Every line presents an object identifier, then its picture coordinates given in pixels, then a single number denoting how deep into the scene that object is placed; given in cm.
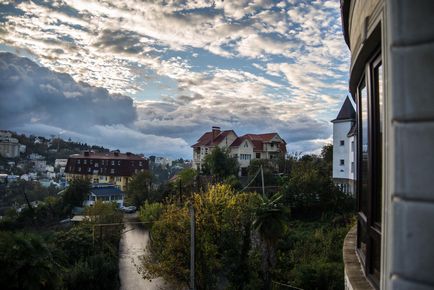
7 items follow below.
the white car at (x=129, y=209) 4450
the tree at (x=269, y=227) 1572
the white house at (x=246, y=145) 4528
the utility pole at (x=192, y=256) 1499
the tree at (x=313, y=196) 2661
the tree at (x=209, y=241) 1711
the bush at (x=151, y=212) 2948
